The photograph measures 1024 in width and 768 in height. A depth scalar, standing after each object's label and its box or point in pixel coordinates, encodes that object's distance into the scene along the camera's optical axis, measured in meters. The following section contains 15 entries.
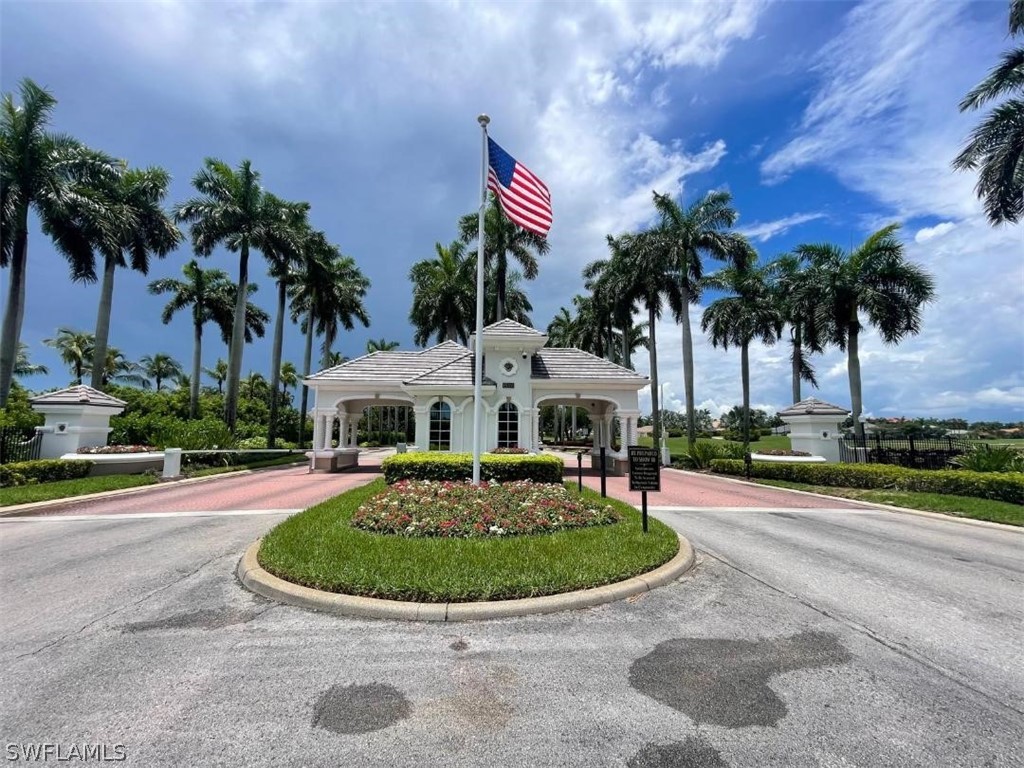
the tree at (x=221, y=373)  67.31
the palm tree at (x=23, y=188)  19.09
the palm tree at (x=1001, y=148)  17.25
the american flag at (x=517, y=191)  10.80
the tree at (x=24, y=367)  49.05
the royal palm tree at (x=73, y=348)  49.06
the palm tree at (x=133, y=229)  23.66
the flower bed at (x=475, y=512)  7.82
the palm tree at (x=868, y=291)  24.58
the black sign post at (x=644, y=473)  7.91
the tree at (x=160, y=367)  62.97
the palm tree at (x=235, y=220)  27.86
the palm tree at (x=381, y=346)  62.52
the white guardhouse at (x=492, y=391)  20.20
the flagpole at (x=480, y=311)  11.44
